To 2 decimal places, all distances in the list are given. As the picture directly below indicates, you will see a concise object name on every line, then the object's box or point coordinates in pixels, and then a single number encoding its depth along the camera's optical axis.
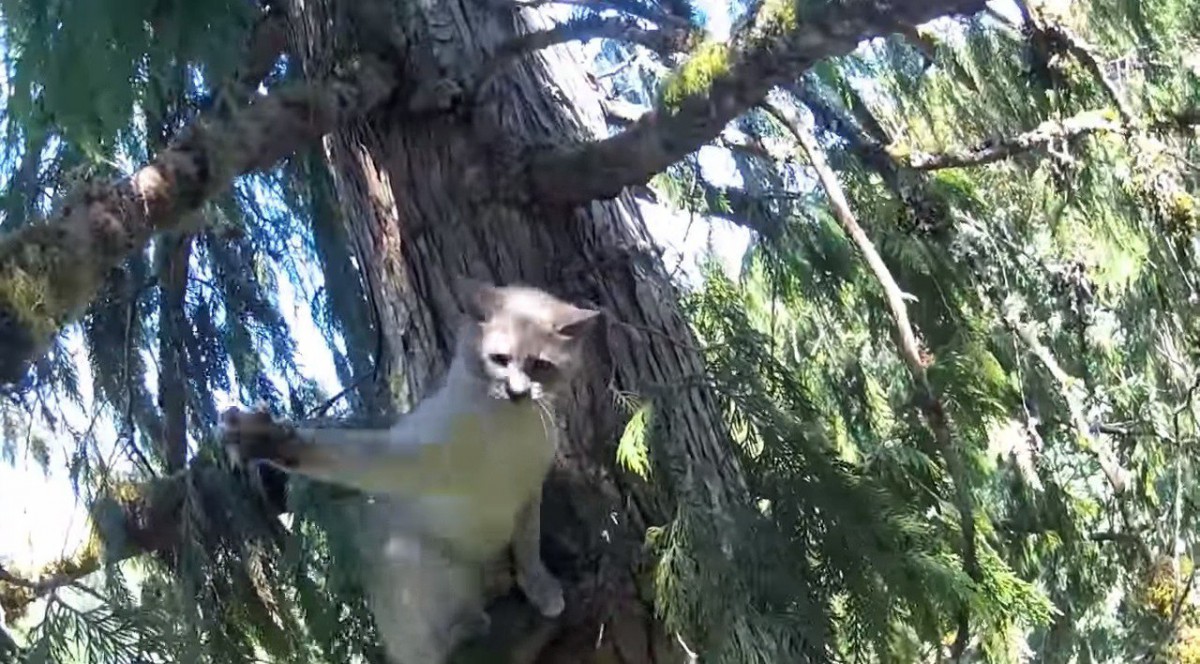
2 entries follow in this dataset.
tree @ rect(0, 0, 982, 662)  1.86
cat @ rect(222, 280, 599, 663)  2.12
